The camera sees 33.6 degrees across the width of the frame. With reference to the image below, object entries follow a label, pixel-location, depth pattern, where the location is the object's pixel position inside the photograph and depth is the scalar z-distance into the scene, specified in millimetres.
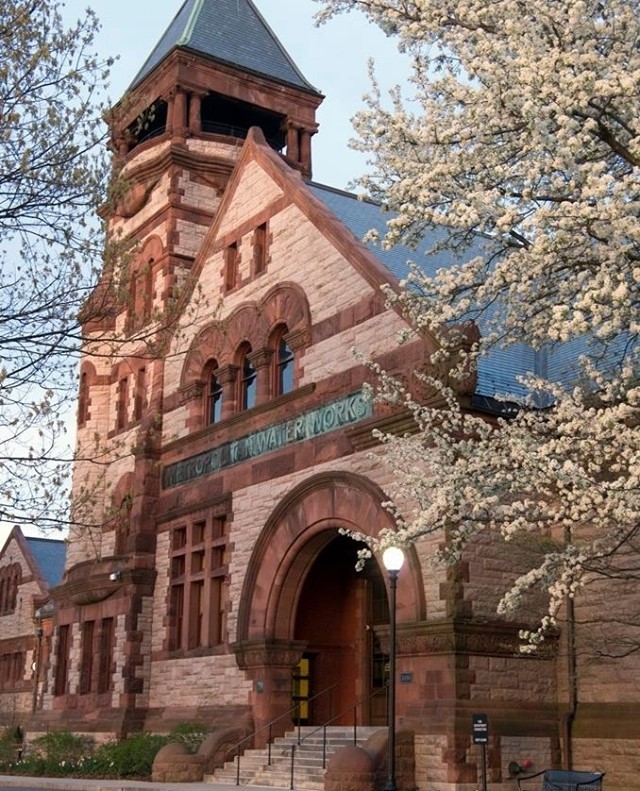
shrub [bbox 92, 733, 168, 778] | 22125
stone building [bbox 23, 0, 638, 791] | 17406
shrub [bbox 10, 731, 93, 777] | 24602
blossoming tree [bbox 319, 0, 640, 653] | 9086
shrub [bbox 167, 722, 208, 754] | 21906
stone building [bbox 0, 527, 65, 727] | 44000
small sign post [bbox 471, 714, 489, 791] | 16125
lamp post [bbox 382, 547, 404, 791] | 13992
